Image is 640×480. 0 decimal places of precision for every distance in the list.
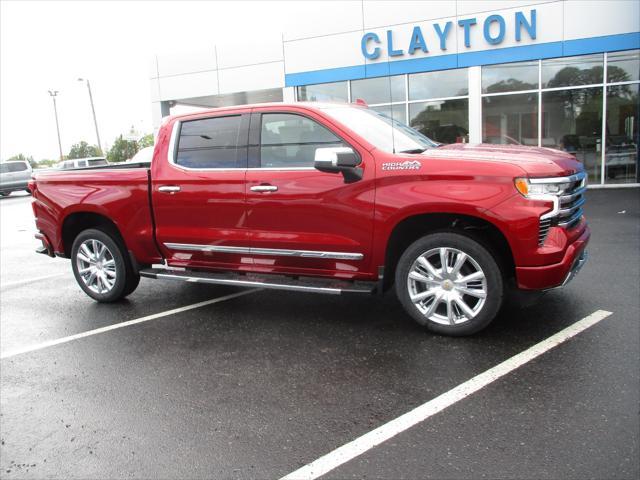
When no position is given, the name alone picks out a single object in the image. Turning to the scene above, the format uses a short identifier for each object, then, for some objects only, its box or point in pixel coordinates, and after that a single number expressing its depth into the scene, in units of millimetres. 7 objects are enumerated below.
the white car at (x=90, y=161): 30306
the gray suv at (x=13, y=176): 28141
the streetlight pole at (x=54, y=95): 54656
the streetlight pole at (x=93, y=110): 43316
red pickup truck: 4148
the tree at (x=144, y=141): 49094
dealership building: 14680
